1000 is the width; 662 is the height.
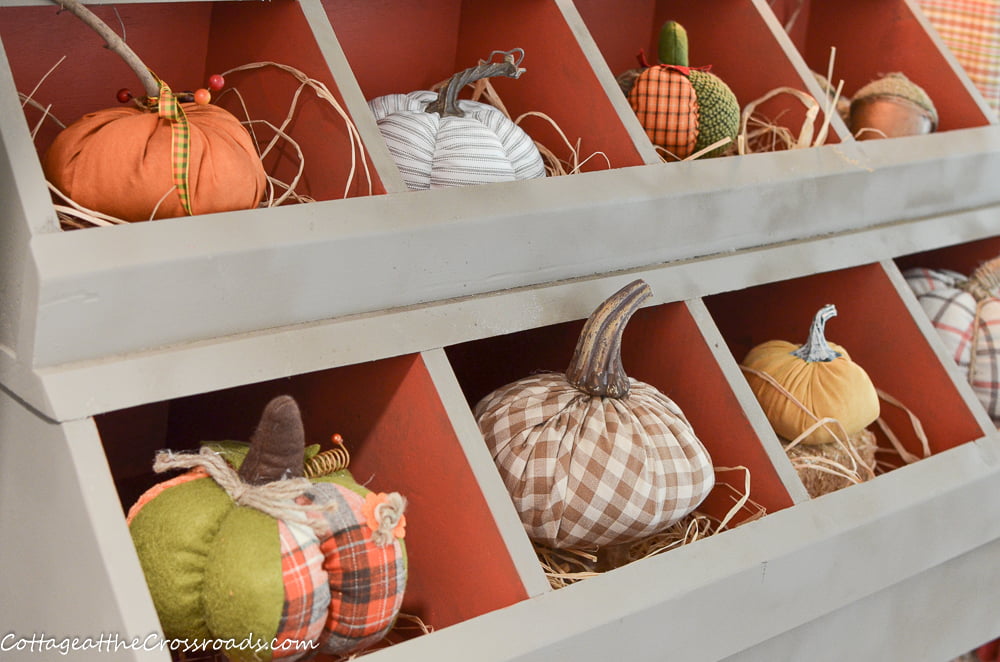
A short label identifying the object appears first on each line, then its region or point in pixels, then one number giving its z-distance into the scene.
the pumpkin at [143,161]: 1.06
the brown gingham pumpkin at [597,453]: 1.21
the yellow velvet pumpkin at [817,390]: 1.52
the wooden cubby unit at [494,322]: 0.97
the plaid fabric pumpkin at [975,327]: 1.76
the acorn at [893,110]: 1.85
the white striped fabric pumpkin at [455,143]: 1.32
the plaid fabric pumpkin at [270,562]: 0.97
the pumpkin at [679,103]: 1.58
